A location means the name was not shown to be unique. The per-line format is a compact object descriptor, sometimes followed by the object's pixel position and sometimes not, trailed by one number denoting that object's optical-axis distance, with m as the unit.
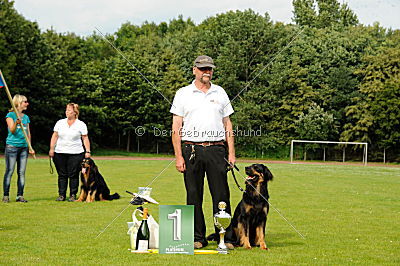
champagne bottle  6.04
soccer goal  39.71
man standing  6.27
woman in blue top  9.93
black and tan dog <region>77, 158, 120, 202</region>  10.81
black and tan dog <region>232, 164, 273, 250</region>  6.26
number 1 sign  5.89
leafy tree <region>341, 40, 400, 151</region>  41.91
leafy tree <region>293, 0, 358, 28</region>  47.97
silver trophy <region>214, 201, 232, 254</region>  6.00
